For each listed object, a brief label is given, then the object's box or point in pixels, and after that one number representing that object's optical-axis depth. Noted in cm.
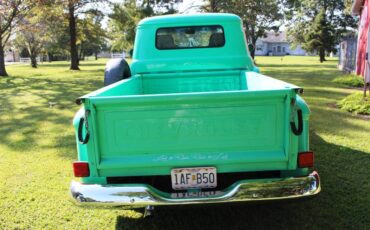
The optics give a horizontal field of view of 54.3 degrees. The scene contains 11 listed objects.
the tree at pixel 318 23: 3894
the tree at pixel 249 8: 2444
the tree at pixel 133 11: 2667
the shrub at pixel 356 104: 809
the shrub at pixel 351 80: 1338
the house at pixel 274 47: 8950
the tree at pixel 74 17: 2608
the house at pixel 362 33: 1457
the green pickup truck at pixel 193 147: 263
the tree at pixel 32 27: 2248
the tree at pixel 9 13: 1911
